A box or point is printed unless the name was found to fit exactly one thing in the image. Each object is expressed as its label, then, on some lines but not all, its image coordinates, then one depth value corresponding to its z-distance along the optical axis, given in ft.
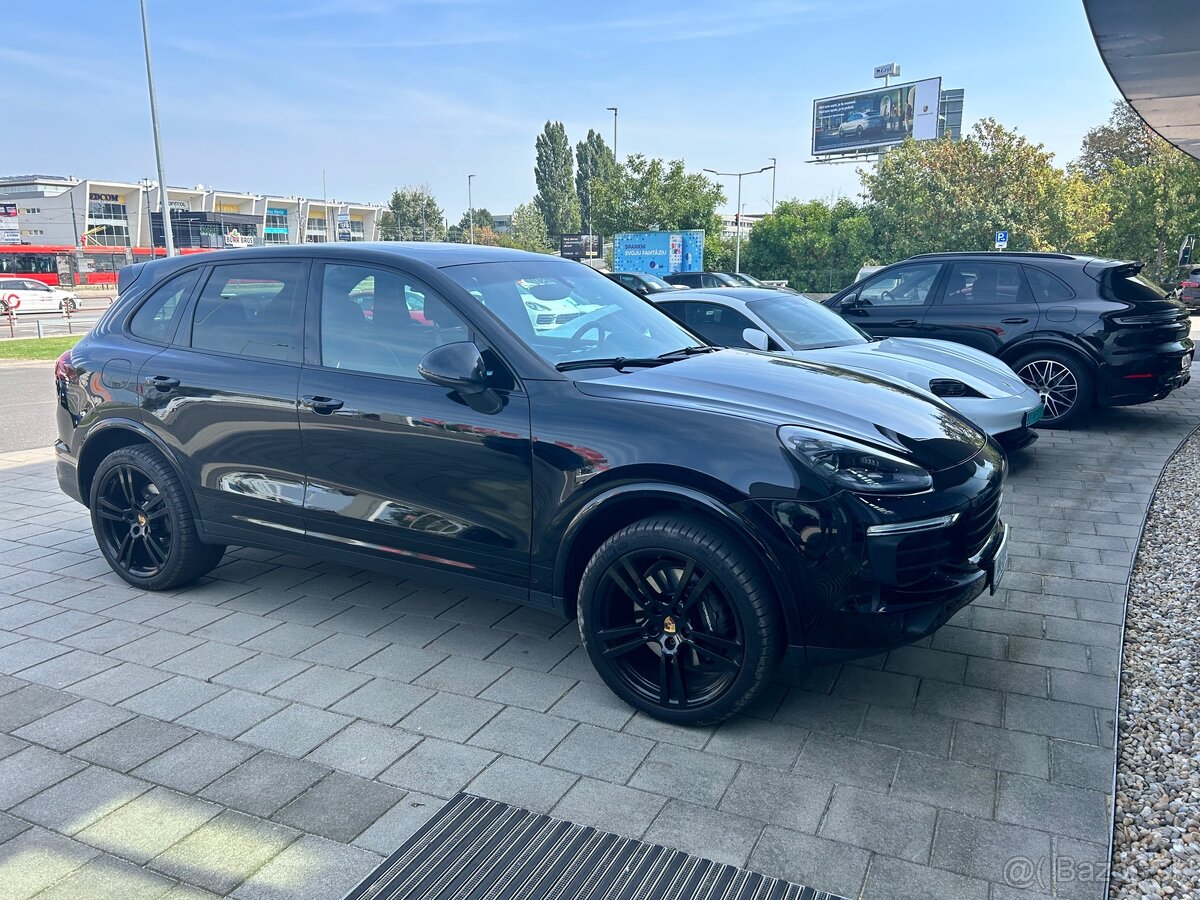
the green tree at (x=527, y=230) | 197.98
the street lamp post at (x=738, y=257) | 136.26
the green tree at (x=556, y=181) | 243.40
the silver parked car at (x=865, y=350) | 21.27
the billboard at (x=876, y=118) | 186.09
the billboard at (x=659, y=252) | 113.80
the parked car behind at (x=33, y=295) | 112.78
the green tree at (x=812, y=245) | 127.85
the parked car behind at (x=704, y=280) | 76.64
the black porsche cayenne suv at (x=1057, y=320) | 27.17
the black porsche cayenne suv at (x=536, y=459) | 9.75
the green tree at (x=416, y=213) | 260.01
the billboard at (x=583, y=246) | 144.46
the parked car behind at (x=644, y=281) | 60.37
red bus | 205.59
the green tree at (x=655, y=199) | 139.23
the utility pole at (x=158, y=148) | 78.84
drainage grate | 7.82
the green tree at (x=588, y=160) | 247.50
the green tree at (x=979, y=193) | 104.32
